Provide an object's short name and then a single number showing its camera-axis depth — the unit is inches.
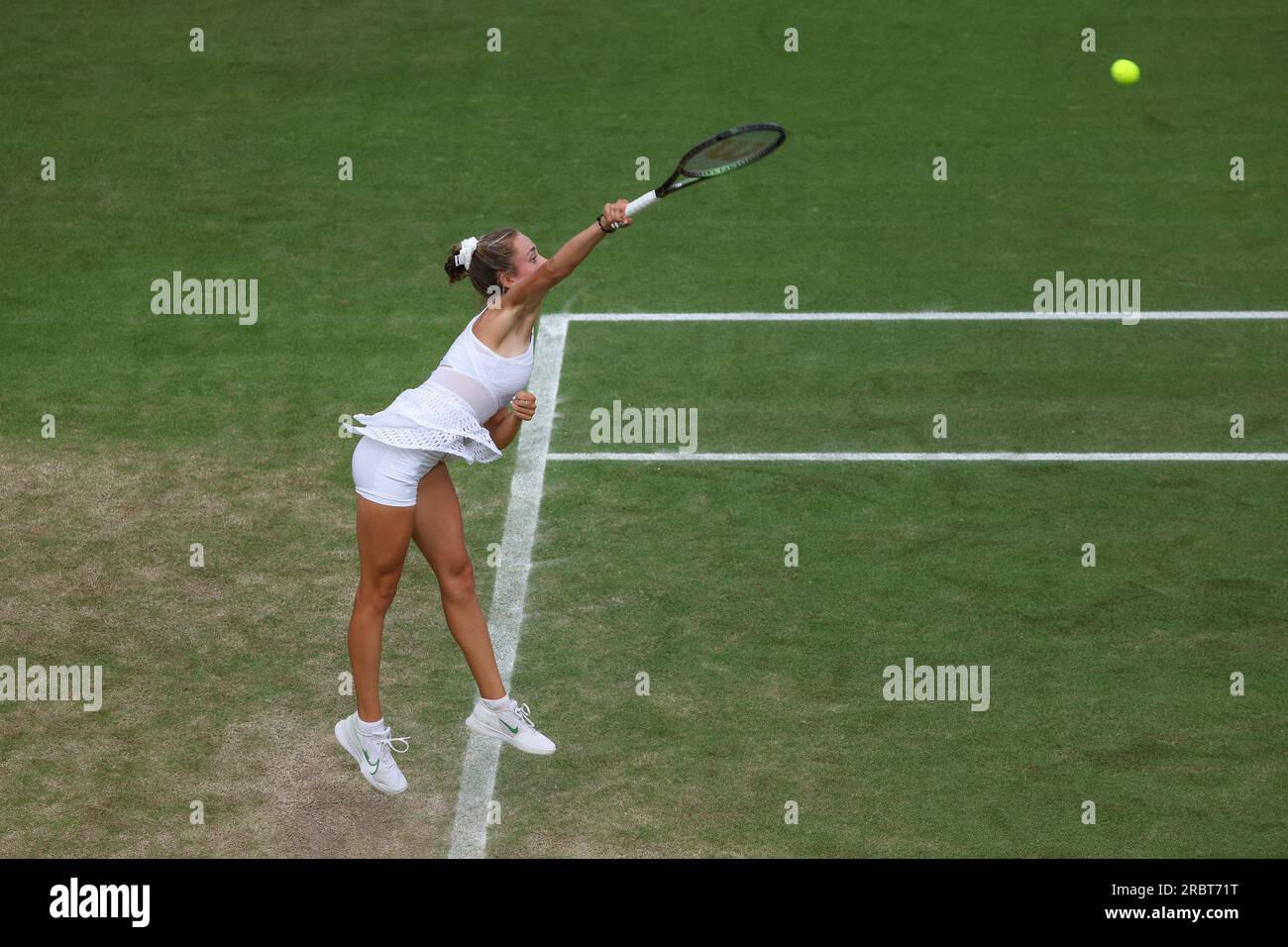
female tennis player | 565.3
